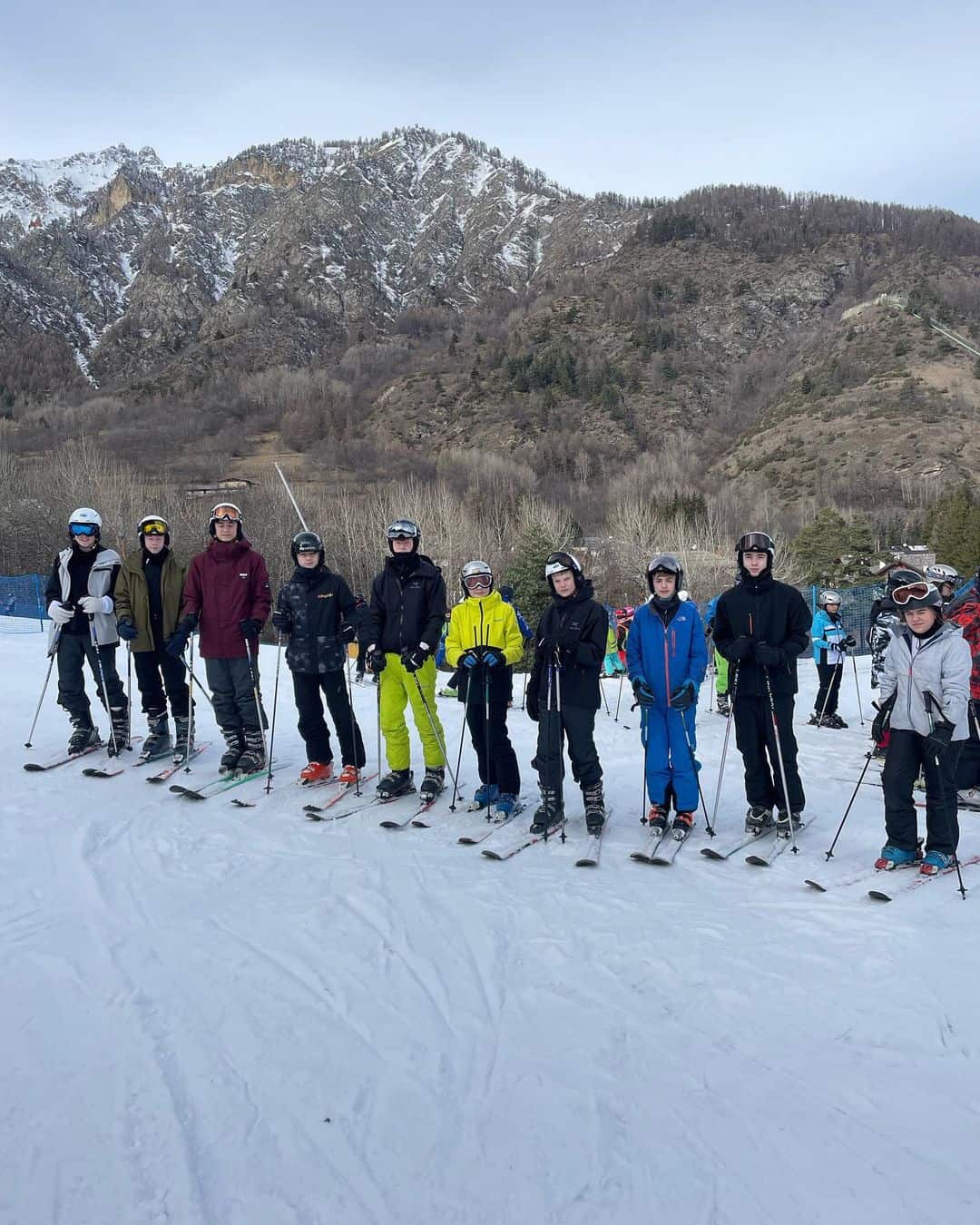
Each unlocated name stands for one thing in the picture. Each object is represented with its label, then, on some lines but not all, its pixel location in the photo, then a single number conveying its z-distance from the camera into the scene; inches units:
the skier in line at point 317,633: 253.9
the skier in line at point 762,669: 221.0
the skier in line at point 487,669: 235.0
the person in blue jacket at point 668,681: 220.1
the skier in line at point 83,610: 277.4
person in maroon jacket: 262.5
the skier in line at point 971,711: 246.1
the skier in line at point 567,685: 220.8
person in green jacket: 274.2
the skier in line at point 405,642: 241.9
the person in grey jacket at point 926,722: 188.7
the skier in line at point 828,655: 439.2
